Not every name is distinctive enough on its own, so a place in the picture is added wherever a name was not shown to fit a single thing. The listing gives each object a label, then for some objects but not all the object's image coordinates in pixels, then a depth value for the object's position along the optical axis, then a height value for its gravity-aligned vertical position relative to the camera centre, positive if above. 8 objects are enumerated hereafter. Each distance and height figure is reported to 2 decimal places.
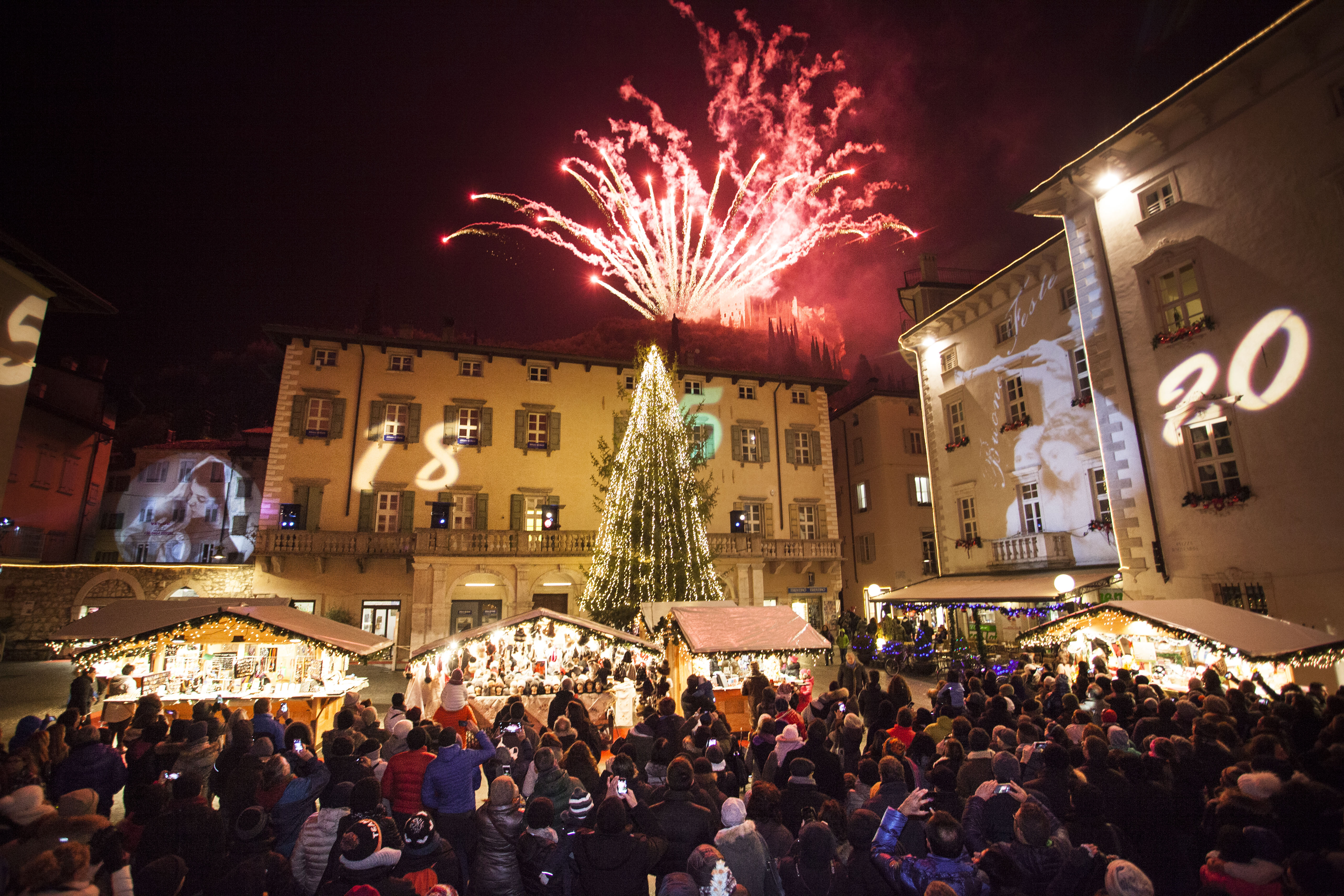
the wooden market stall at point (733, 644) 13.20 -1.12
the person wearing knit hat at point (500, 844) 4.84 -1.81
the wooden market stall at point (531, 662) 13.58 -1.61
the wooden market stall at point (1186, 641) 9.66 -0.96
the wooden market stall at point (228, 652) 12.08 -1.16
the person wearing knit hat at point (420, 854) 4.23 -1.64
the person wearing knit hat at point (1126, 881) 3.61 -1.59
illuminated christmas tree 21.02 +2.14
